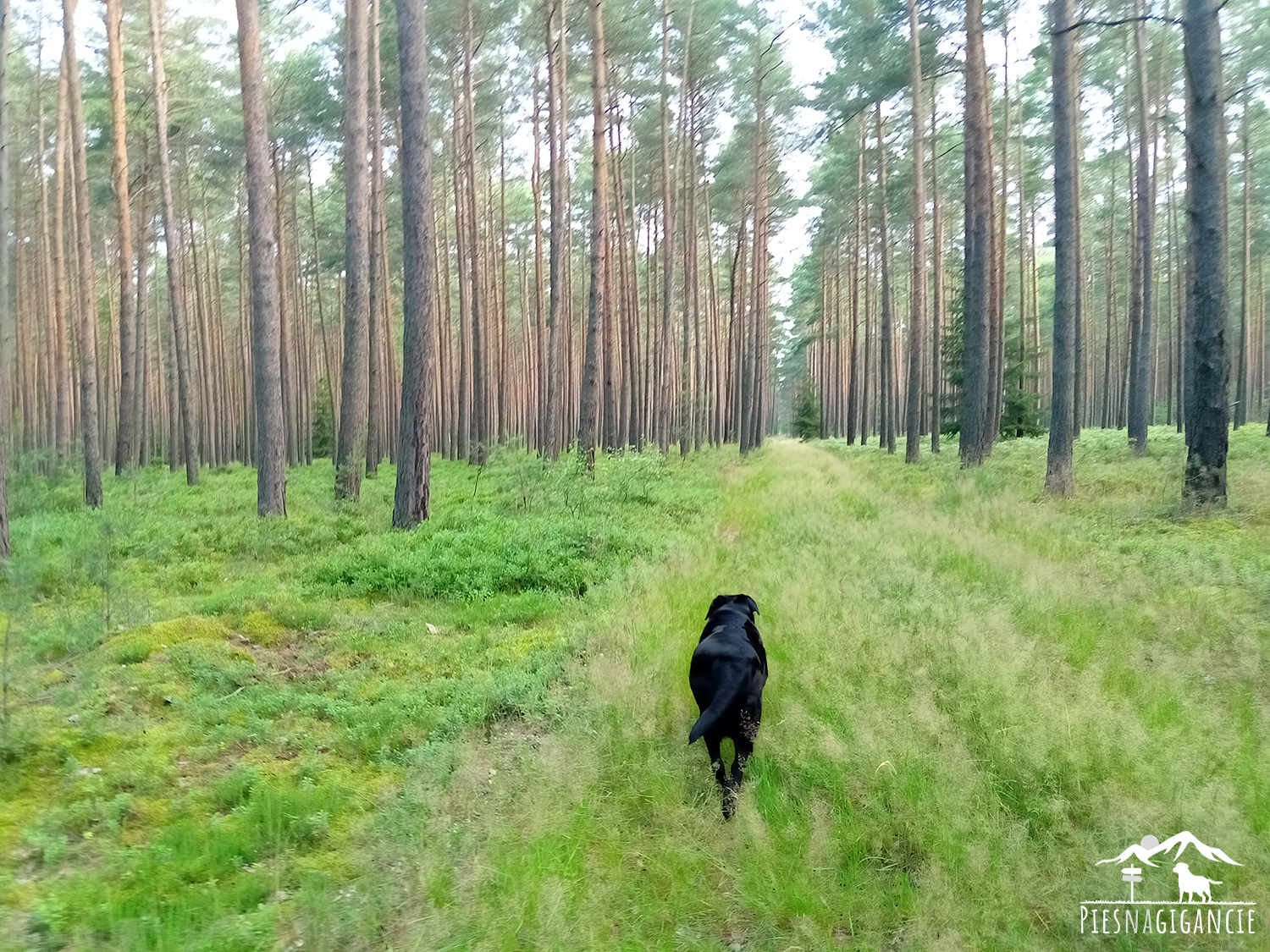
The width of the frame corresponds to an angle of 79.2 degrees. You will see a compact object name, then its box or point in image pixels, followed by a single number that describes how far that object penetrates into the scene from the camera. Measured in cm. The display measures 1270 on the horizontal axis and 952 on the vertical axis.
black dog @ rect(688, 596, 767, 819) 369
